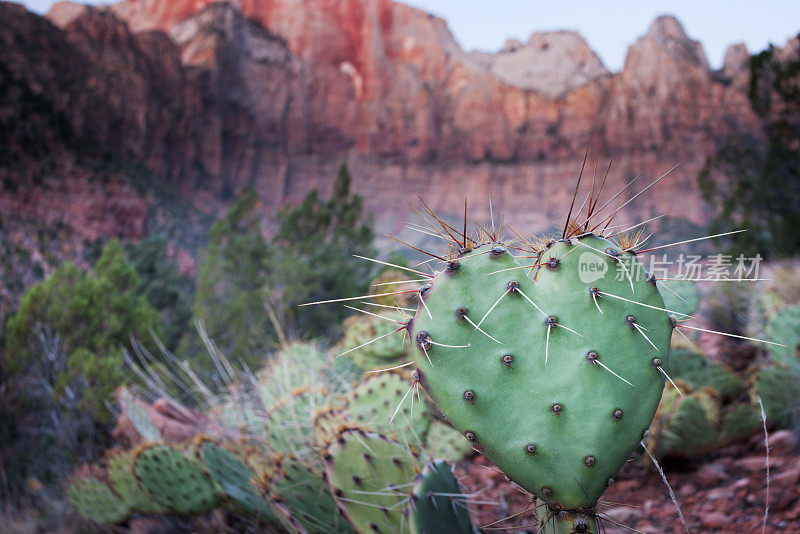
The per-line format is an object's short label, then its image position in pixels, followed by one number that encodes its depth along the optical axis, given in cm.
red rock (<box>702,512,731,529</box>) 61
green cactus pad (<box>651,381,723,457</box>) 81
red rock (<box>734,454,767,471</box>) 77
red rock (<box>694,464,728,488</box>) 76
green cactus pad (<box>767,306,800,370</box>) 95
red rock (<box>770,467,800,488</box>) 67
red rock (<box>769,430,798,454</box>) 83
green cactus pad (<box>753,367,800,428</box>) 89
